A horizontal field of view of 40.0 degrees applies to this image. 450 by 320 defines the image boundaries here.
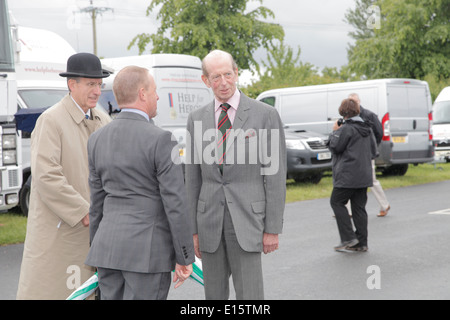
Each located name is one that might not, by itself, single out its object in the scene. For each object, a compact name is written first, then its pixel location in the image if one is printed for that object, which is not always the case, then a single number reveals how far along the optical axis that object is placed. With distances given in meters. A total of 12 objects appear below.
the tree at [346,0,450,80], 31.11
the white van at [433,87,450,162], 20.36
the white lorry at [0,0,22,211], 7.65
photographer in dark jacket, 7.55
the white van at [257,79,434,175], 16.06
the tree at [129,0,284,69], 21.69
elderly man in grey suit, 3.67
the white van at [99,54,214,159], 13.49
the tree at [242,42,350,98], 36.38
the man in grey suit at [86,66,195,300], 3.18
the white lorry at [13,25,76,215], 10.58
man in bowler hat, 3.83
